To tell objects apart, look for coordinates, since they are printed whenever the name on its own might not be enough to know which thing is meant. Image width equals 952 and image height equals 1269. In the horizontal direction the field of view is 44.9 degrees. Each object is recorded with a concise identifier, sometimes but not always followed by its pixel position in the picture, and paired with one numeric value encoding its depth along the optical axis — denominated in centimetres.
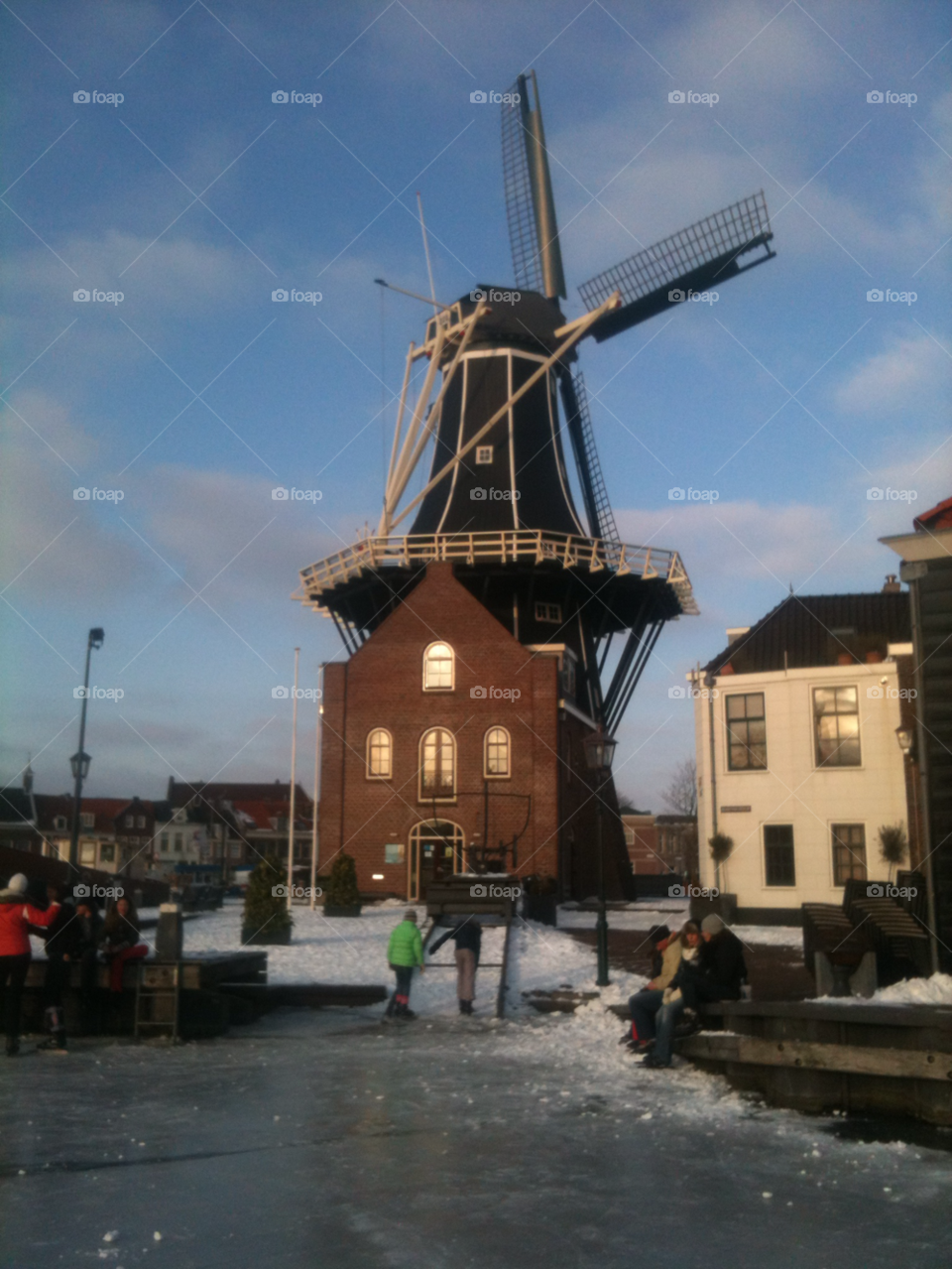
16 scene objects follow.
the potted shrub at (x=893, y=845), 2659
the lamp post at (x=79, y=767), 2786
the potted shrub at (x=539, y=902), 2695
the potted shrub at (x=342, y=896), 2800
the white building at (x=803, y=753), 2780
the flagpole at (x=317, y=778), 3453
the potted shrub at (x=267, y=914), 2139
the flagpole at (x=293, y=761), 3208
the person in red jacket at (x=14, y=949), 1173
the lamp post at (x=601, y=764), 1695
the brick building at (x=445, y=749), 3453
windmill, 3644
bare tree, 7442
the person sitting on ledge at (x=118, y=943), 1296
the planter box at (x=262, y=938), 2138
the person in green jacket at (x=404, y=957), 1512
